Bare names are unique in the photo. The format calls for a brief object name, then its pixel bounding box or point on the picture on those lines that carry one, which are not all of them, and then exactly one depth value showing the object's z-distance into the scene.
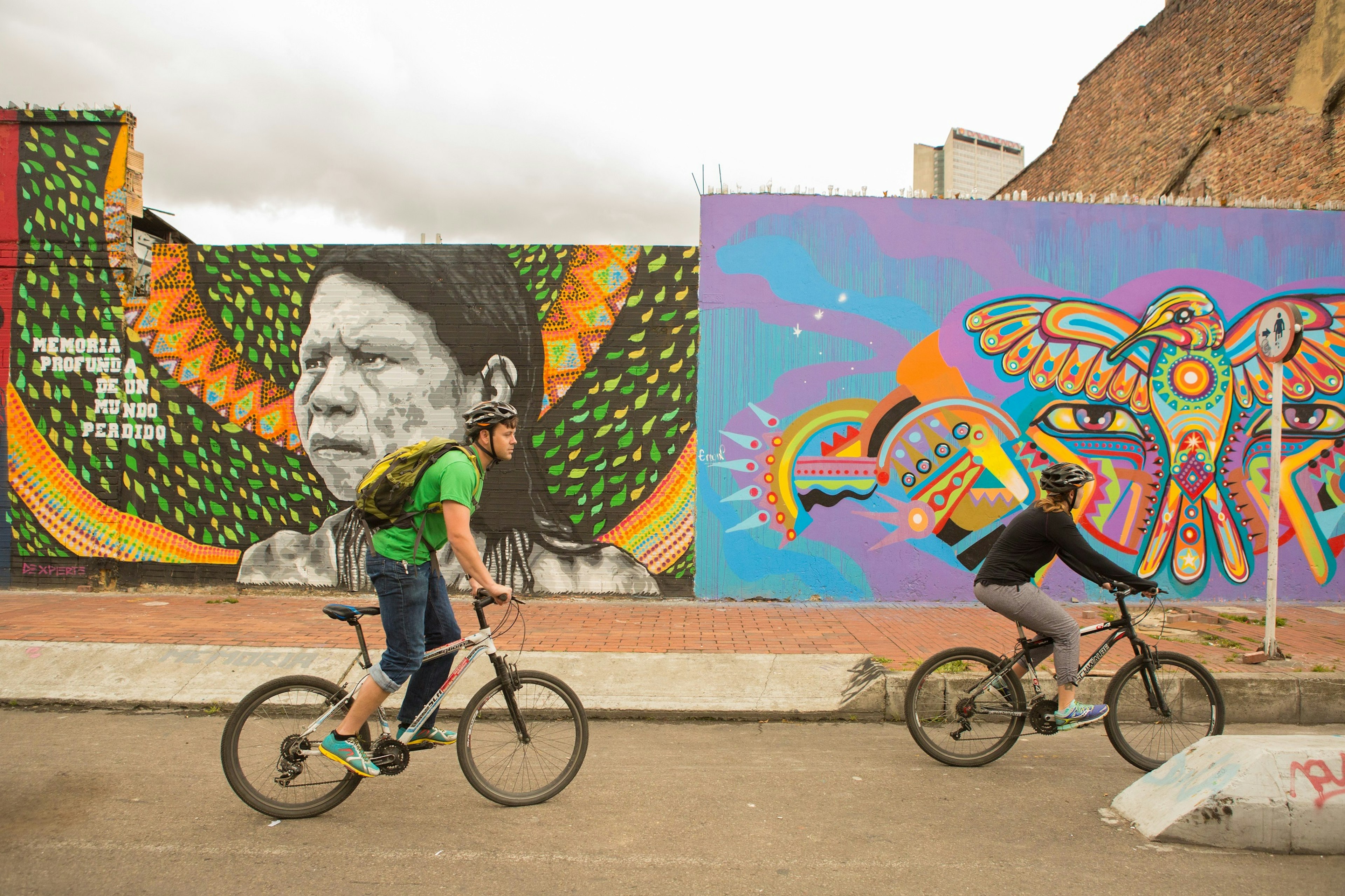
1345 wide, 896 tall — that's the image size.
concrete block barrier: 3.57
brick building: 10.36
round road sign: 6.17
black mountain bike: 4.62
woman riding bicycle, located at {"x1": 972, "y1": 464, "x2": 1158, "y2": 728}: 4.57
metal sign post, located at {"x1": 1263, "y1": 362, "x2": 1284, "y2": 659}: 6.25
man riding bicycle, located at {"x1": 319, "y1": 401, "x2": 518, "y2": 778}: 3.72
